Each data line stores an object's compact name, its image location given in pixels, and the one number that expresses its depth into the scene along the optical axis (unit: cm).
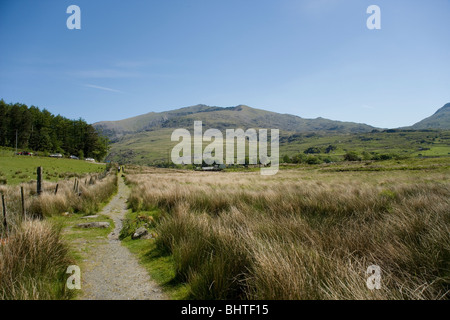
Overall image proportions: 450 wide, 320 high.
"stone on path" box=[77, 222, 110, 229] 806
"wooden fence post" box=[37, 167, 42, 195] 1029
